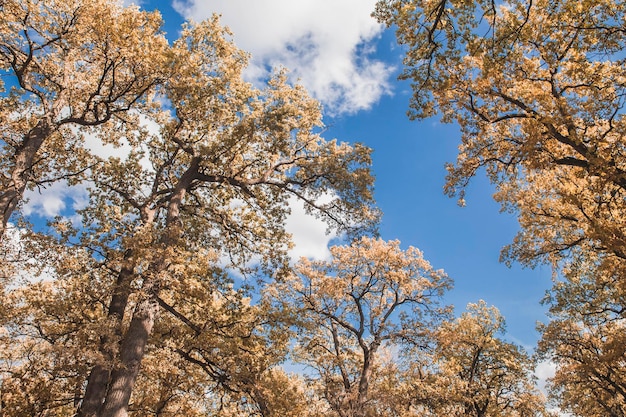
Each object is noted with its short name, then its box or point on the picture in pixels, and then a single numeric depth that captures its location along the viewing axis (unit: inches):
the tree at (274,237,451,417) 707.4
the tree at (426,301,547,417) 817.5
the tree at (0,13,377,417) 368.2
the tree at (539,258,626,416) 601.0
